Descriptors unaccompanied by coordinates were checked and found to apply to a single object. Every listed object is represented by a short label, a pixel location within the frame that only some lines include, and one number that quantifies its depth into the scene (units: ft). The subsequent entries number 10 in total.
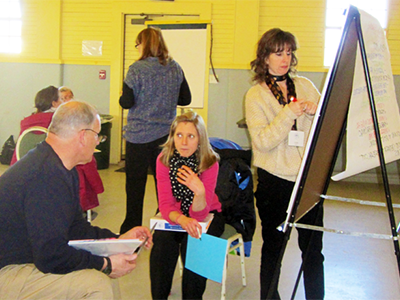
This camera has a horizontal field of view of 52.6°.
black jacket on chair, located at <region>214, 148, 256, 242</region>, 7.79
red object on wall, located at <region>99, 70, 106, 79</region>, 21.45
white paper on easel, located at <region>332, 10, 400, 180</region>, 4.75
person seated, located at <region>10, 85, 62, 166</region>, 10.72
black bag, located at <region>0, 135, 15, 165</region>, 20.94
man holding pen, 4.42
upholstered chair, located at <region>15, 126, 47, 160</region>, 9.33
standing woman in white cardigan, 6.10
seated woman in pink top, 6.59
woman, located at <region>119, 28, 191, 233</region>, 9.22
